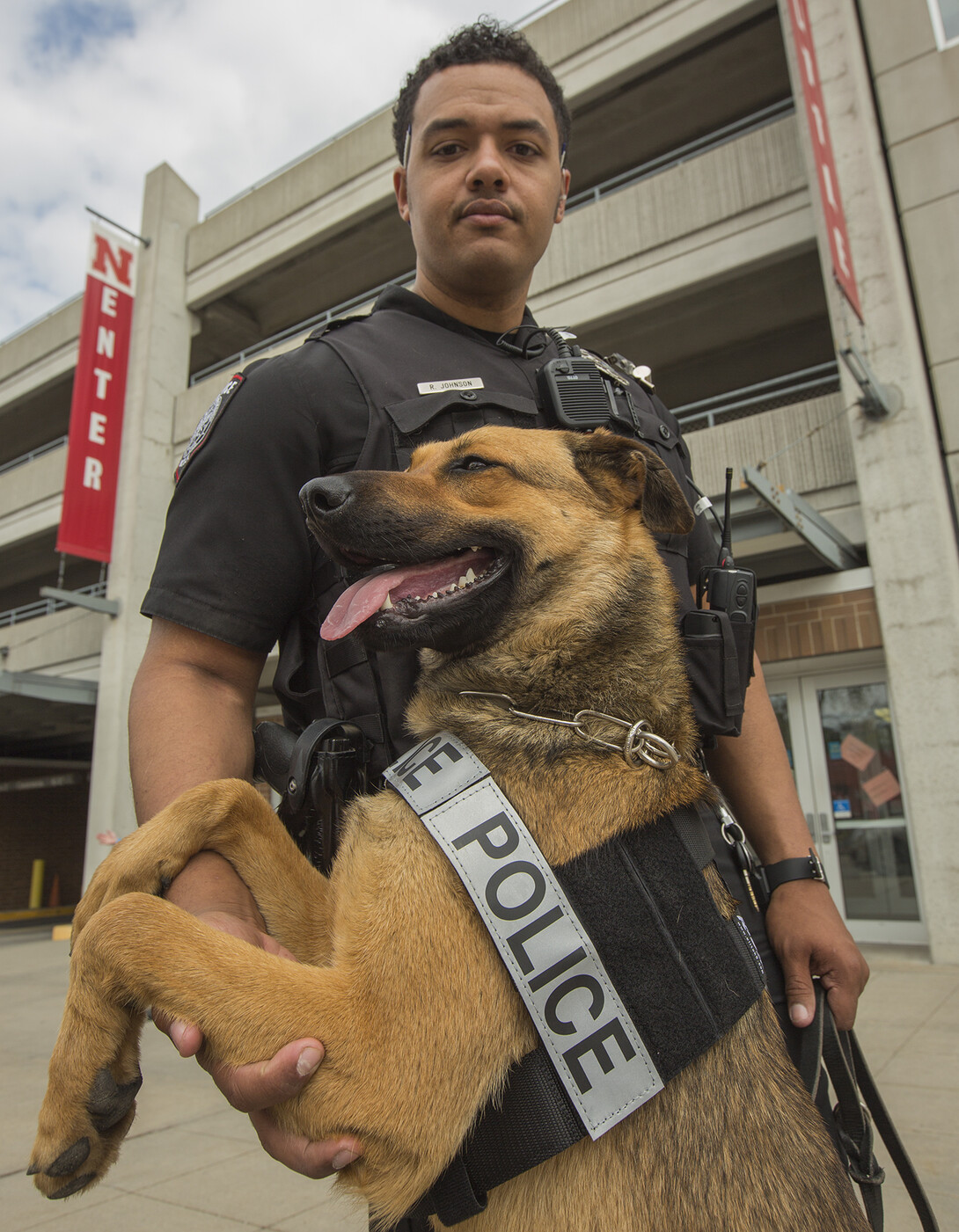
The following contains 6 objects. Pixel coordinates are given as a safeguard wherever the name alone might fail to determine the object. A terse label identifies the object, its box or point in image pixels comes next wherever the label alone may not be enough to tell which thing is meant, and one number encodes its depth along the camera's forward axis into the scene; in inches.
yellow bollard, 716.0
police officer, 54.1
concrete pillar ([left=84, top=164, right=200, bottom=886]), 534.6
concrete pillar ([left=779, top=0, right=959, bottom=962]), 286.5
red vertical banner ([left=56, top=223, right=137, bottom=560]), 575.5
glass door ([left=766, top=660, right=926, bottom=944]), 323.9
